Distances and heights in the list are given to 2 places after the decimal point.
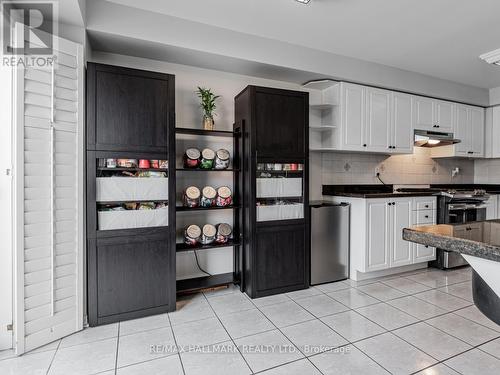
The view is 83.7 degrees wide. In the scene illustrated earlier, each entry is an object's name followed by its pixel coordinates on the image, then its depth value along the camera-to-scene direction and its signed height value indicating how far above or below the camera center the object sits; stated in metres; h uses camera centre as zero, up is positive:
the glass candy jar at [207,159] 2.70 +0.25
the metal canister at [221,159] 2.76 +0.26
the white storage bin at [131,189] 2.19 -0.04
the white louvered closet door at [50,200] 1.82 -0.11
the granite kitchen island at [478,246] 0.88 -0.20
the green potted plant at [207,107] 2.77 +0.78
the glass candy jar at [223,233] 2.80 -0.48
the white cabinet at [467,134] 4.12 +0.79
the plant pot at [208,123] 2.77 +0.62
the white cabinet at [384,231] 3.09 -0.52
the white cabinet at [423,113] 3.72 +0.98
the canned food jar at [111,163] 2.21 +0.17
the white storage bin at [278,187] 2.77 -0.02
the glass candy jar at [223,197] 2.77 -0.12
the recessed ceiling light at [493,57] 2.48 +1.18
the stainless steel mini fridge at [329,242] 3.06 -0.63
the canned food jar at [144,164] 2.29 +0.17
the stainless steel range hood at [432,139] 3.77 +0.66
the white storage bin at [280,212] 2.76 -0.27
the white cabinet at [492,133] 4.27 +0.83
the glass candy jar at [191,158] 2.66 +0.26
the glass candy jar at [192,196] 2.64 -0.11
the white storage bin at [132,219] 2.20 -0.28
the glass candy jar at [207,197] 2.71 -0.12
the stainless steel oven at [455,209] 3.50 -0.30
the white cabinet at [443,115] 3.90 +1.01
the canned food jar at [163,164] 2.37 +0.18
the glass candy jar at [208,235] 2.71 -0.49
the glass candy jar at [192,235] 2.67 -0.48
